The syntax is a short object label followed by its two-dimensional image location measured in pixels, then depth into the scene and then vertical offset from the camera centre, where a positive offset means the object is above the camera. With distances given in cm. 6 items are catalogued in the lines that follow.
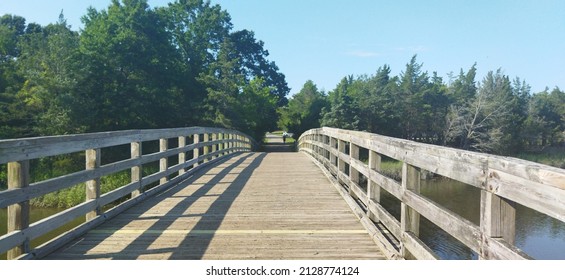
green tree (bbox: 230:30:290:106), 5984 +980
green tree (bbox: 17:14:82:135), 2797 +285
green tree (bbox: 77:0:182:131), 3134 +440
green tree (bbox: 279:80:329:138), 5859 +254
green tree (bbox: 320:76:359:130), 4797 +182
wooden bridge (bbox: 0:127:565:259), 222 -89
